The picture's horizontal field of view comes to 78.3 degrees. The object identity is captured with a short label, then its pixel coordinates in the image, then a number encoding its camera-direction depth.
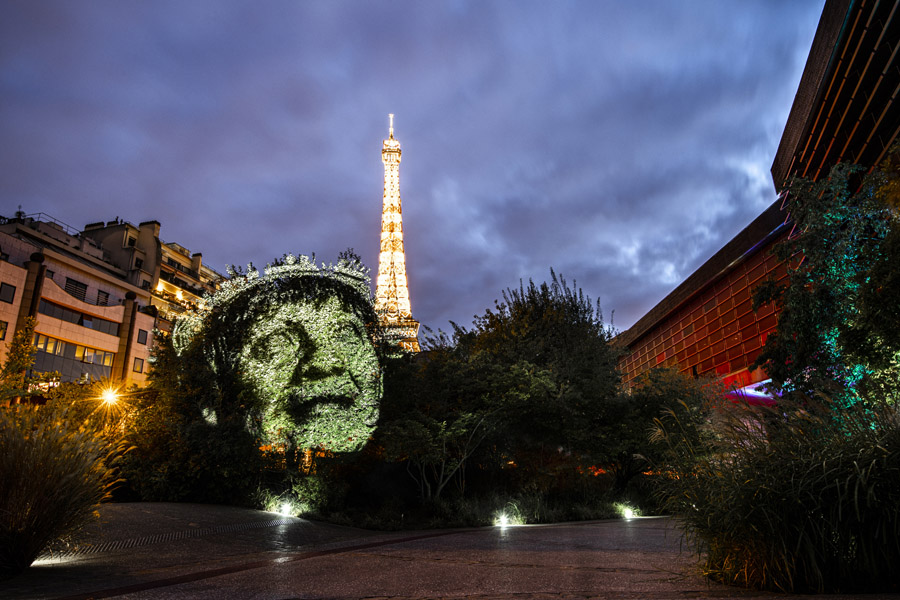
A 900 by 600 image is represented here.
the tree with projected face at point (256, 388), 14.32
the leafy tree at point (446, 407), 14.70
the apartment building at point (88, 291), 37.28
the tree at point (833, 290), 10.70
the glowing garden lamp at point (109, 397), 18.73
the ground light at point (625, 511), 17.56
